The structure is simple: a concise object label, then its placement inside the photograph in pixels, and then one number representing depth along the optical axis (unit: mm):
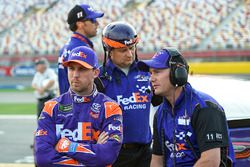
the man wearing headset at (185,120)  5895
